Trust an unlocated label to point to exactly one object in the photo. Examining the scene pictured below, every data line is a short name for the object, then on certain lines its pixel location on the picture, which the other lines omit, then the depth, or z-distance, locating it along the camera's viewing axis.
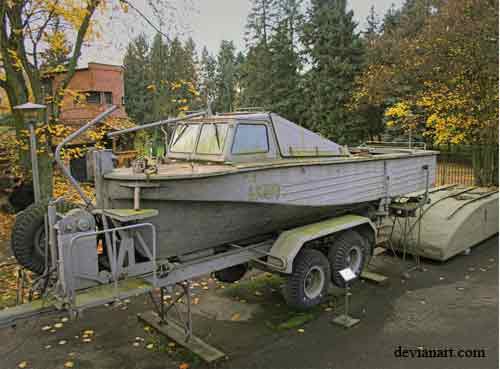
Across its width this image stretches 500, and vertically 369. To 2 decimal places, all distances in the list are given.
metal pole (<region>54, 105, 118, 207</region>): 4.73
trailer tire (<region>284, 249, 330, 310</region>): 6.41
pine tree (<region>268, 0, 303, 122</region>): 28.50
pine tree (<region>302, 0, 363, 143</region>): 25.52
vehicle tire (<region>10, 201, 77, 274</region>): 5.08
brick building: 28.39
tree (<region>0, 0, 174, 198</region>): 11.09
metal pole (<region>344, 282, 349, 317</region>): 6.31
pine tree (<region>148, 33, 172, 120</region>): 22.09
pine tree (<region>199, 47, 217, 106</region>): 52.19
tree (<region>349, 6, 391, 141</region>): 22.92
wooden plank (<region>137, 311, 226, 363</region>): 5.42
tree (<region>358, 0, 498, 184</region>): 13.27
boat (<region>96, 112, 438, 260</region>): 5.27
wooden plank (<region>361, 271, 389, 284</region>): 7.93
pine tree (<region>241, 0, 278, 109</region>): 29.72
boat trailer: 4.45
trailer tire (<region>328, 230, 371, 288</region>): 7.14
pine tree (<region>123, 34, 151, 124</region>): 43.41
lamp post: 4.66
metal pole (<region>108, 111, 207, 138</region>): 5.27
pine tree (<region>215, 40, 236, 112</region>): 49.68
